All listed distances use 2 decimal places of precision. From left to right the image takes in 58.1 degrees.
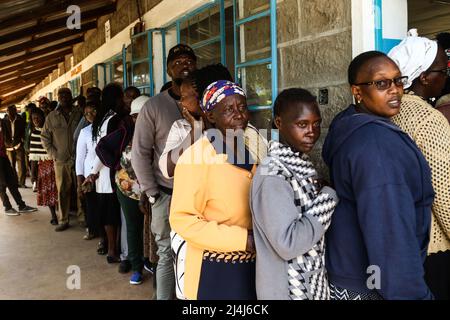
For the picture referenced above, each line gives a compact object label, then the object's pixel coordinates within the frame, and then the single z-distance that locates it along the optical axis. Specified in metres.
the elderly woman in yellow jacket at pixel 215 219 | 1.59
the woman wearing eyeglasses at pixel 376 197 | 1.29
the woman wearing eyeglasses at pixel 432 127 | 1.47
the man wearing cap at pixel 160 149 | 2.62
